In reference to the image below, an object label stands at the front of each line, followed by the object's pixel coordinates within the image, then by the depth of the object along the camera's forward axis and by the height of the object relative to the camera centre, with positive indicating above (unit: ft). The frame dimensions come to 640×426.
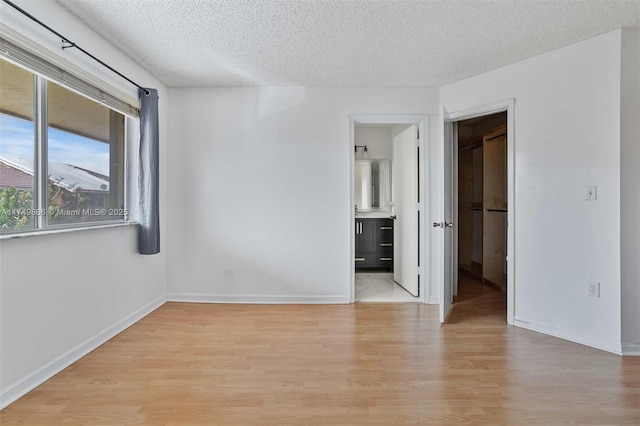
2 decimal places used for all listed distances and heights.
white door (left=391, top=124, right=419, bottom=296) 13.64 +0.06
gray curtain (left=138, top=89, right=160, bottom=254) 10.74 +0.97
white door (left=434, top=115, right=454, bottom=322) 10.87 -0.50
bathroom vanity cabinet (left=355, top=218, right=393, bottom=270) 18.54 -1.70
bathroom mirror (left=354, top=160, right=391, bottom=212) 19.57 +1.29
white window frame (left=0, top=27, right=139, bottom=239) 6.45 +2.72
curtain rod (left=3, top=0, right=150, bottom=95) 6.38 +3.56
